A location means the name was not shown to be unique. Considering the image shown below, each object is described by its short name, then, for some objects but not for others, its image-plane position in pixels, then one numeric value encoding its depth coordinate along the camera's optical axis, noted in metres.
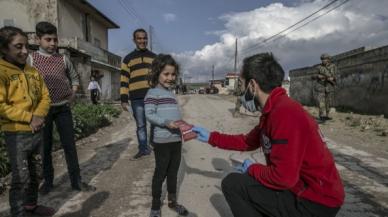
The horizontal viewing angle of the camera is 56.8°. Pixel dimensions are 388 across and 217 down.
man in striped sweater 5.89
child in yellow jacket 3.07
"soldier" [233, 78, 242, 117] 12.84
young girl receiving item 3.56
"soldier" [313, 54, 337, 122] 10.75
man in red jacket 2.17
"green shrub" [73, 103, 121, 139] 8.42
